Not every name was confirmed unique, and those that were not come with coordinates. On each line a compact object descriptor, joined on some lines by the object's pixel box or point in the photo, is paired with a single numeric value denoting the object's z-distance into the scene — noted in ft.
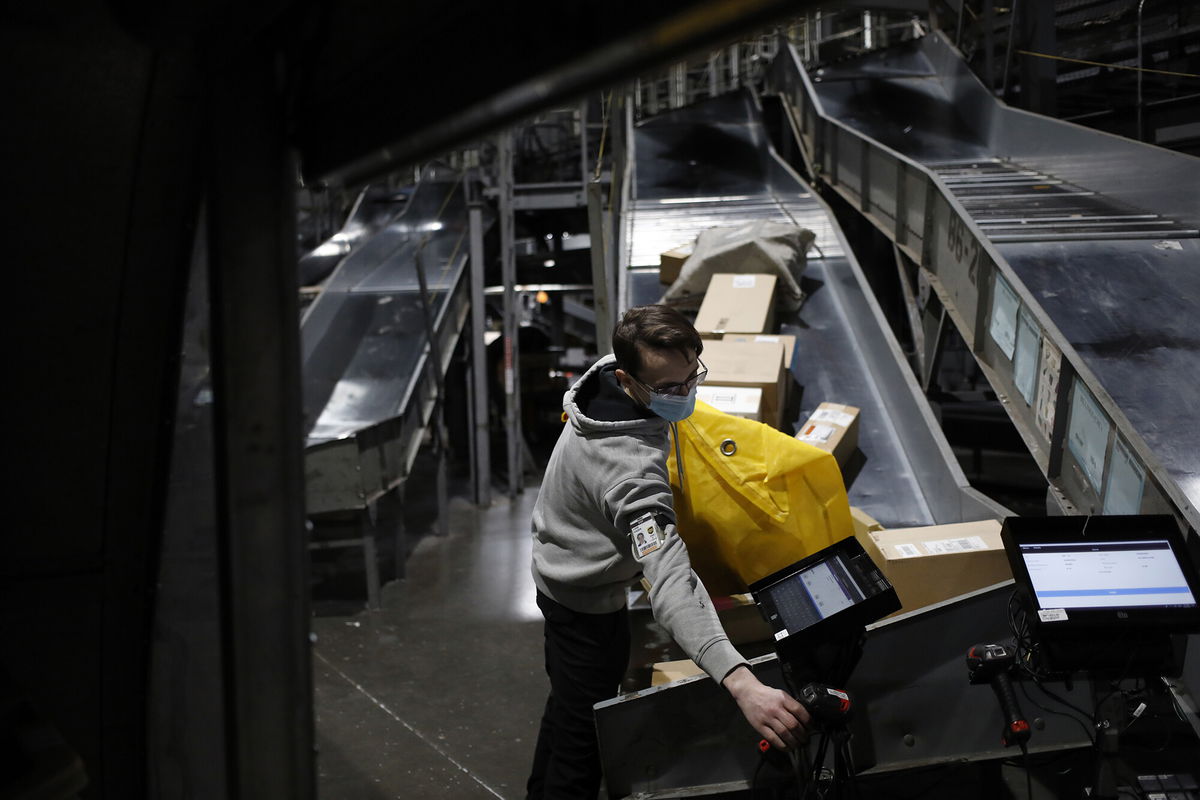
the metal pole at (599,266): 13.71
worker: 7.06
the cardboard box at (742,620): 10.43
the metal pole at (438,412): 26.27
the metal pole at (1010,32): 33.73
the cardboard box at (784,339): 17.15
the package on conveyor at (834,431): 15.21
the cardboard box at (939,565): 10.78
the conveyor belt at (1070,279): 11.32
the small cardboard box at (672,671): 9.78
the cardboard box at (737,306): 18.71
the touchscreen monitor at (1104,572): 7.50
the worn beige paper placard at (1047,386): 12.81
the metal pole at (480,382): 28.55
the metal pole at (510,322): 29.86
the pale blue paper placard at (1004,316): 15.03
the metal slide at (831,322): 15.49
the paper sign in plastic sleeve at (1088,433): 11.43
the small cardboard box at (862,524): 11.86
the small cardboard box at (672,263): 22.38
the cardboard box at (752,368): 15.07
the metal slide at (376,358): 20.29
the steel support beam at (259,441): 3.72
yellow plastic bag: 10.14
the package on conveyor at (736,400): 14.51
